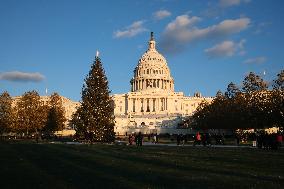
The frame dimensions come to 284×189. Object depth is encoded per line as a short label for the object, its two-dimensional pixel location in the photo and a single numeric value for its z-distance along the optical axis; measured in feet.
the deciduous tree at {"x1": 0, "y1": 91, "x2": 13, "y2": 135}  328.78
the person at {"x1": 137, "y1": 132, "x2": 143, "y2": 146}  166.71
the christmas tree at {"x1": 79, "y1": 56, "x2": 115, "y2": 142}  199.21
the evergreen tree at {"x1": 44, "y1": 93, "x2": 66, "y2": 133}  339.57
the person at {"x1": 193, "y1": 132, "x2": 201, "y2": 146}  172.02
